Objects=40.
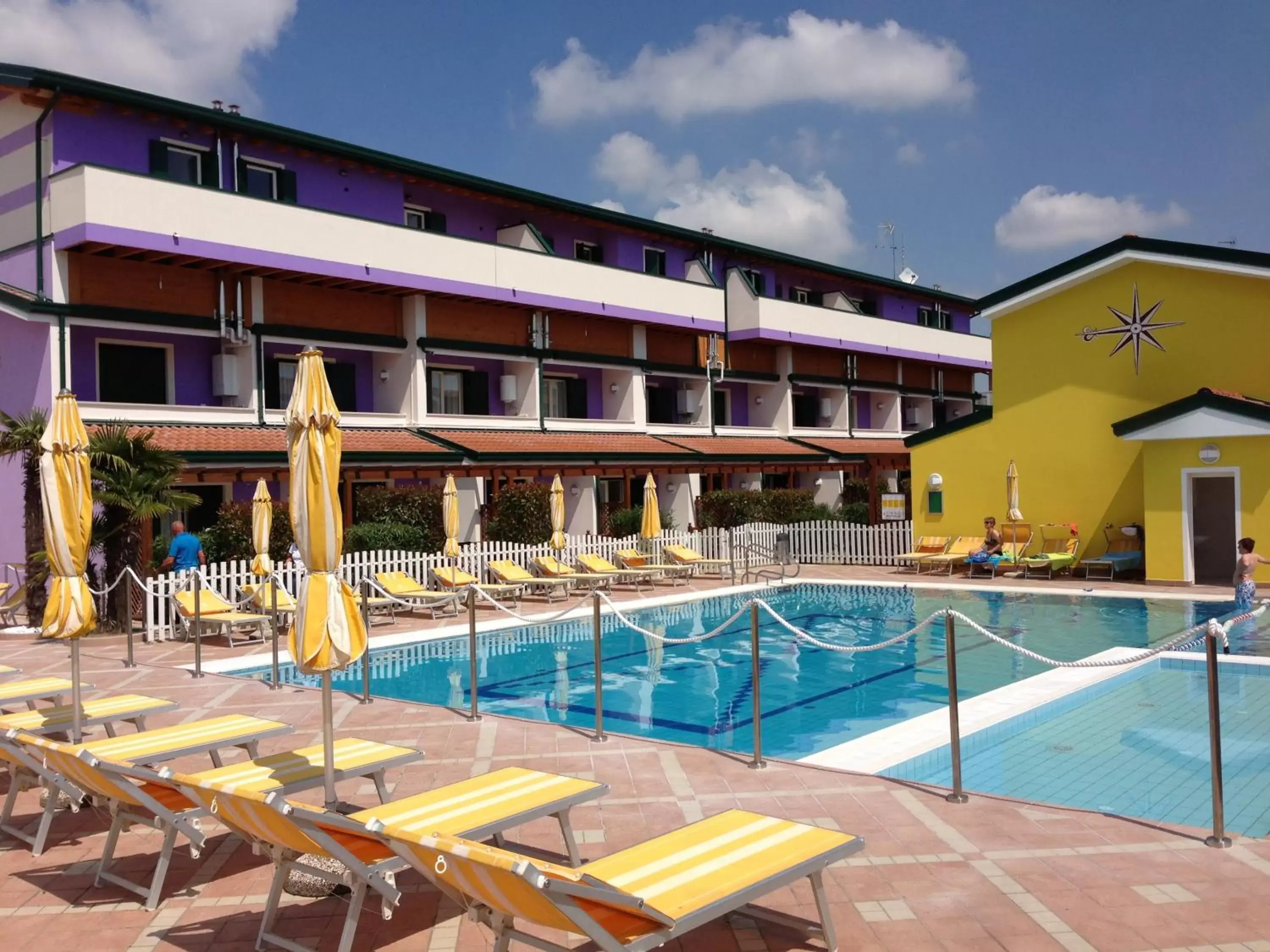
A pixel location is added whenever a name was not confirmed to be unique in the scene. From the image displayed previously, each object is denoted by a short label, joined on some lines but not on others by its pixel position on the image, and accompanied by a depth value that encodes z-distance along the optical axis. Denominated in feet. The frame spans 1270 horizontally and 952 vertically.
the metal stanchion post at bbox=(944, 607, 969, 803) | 22.82
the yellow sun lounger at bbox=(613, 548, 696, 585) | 76.84
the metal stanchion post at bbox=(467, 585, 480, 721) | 32.30
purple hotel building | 67.87
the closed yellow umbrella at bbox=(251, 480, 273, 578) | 55.62
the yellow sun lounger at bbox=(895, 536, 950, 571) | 81.71
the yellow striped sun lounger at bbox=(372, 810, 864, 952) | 12.95
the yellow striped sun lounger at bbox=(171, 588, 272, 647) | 50.90
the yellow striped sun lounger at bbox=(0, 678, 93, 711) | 29.01
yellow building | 66.54
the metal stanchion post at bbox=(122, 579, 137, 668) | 42.57
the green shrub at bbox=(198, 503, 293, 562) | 64.39
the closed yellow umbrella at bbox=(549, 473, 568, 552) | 70.59
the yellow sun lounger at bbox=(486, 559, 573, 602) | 66.64
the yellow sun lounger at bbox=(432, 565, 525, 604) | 63.72
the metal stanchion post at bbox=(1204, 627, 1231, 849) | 19.57
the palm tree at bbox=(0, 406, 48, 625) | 53.62
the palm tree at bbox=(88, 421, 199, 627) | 53.21
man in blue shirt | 54.80
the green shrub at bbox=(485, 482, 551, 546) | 77.56
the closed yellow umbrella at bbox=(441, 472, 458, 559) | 64.90
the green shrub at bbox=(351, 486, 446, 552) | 73.97
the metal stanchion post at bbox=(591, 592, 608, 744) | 28.99
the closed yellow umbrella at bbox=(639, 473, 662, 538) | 77.66
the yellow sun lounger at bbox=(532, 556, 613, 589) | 69.77
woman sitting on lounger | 75.51
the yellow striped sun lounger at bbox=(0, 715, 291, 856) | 20.57
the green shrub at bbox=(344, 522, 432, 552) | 69.87
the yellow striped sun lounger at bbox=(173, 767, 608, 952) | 15.40
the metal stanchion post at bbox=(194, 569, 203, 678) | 41.35
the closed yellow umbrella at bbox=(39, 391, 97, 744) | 25.67
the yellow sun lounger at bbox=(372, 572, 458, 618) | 57.77
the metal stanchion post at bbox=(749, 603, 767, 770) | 25.77
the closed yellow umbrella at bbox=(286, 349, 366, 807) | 19.95
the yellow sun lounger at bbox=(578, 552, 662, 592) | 72.08
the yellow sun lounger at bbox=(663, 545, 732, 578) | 78.12
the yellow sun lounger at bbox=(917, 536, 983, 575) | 77.56
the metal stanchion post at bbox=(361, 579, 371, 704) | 33.27
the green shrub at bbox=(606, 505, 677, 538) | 95.50
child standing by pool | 45.75
